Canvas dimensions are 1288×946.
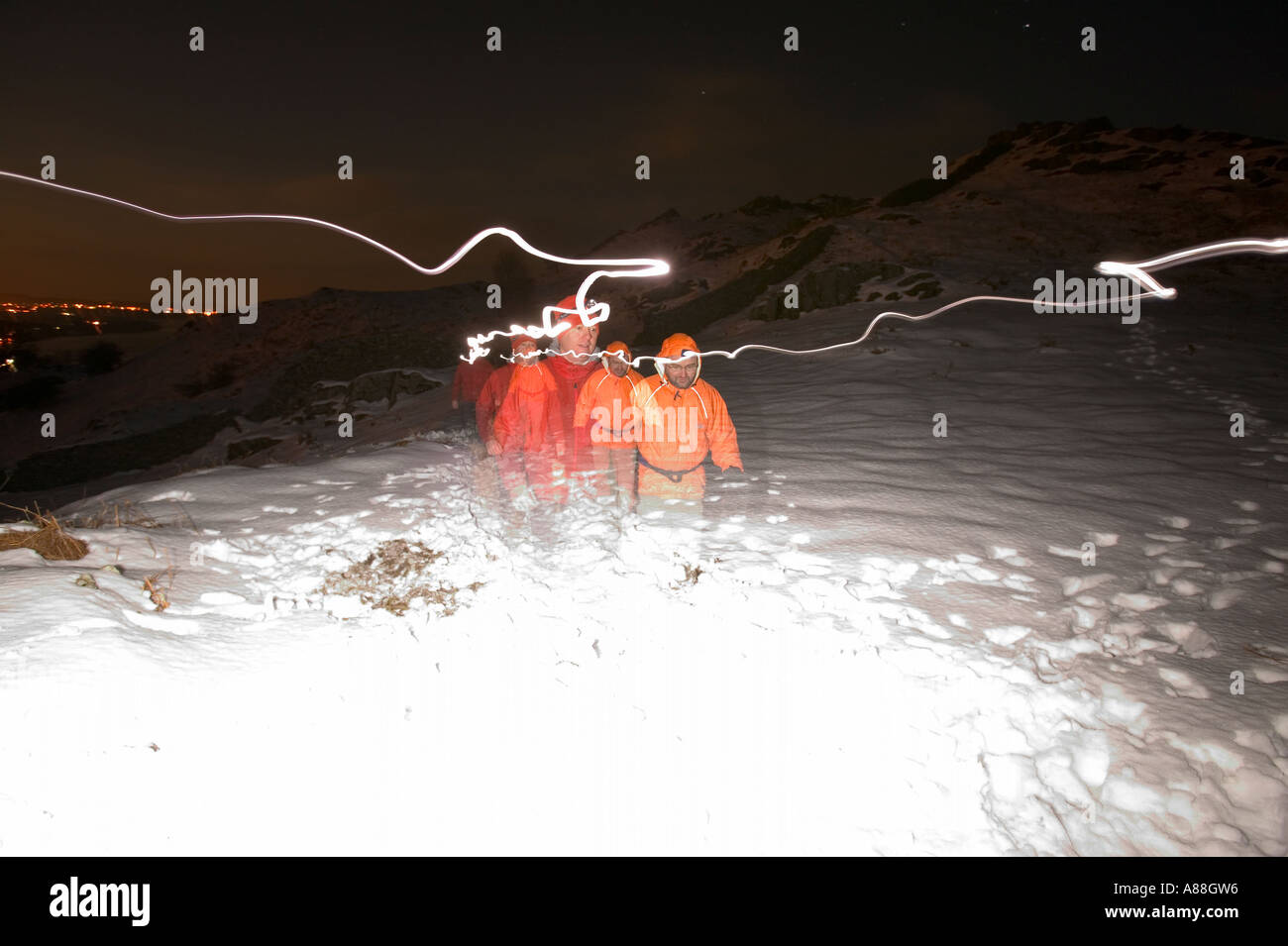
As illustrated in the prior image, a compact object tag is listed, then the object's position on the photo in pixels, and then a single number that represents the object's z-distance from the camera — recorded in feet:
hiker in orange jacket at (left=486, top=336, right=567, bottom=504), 18.01
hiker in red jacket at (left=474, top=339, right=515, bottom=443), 22.16
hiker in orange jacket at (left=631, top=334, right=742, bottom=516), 12.84
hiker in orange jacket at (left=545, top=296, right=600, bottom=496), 16.93
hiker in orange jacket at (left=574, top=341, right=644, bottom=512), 15.37
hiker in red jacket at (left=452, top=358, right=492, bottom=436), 28.37
